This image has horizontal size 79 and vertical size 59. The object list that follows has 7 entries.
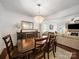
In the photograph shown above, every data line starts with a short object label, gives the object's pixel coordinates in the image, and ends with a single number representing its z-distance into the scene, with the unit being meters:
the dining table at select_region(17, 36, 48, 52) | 1.10
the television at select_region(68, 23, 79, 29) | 2.91
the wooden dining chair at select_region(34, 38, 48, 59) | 1.28
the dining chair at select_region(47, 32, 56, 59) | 1.64
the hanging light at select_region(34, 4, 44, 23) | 2.09
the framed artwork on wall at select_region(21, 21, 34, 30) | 3.44
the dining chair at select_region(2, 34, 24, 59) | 1.05
